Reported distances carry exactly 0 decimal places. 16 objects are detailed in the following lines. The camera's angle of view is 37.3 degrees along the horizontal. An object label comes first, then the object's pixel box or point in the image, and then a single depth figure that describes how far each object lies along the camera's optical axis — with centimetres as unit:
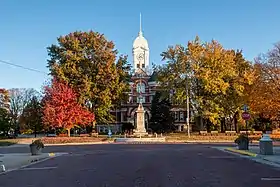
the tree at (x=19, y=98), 10252
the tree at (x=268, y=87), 5316
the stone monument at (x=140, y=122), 6644
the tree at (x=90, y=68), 6862
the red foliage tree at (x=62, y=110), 6088
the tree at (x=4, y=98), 9824
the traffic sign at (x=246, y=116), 3205
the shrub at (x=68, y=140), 5456
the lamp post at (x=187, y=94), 6431
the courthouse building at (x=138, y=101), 10125
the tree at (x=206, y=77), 6275
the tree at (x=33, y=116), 8312
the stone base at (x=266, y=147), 2491
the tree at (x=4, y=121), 7831
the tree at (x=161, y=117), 8481
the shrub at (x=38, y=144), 3024
